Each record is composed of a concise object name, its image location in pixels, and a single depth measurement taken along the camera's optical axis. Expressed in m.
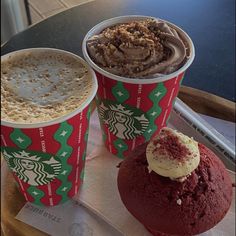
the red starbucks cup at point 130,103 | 0.57
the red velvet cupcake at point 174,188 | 0.54
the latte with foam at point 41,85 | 0.47
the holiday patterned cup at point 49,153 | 0.48
